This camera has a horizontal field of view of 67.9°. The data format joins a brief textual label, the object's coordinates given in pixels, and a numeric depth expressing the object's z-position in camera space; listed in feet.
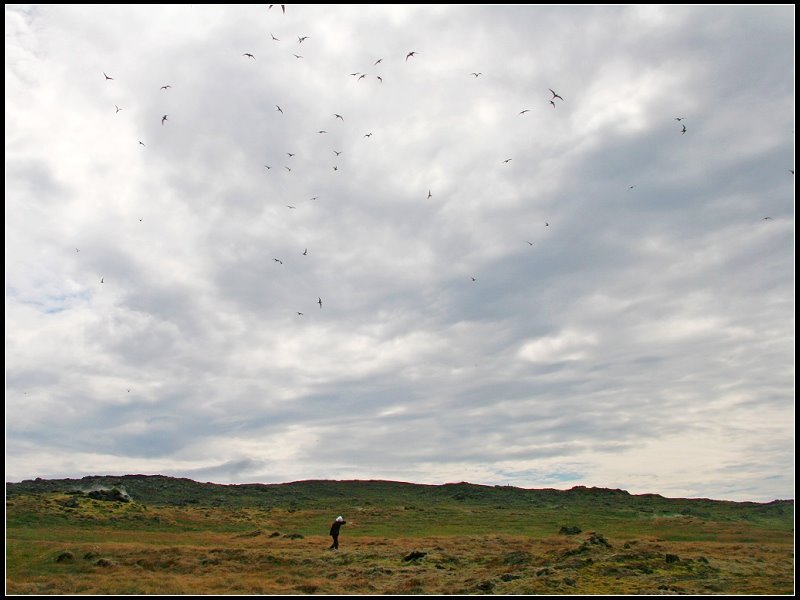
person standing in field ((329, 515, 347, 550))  119.55
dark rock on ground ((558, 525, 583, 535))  171.51
